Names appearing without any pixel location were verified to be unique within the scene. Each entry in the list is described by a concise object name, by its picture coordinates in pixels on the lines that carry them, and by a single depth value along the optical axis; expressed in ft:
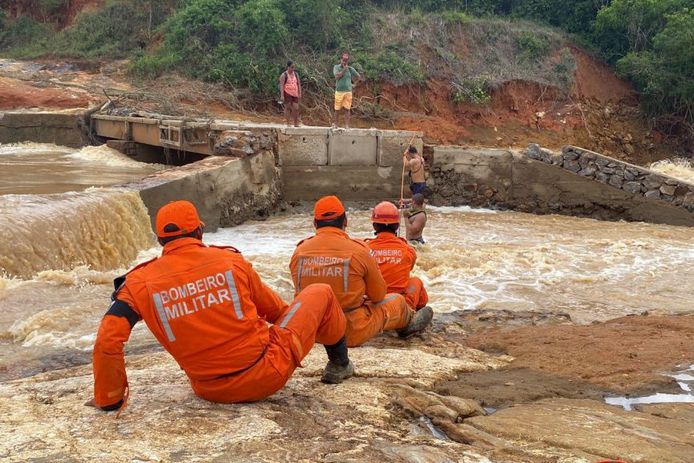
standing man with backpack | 50.55
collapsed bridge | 49.01
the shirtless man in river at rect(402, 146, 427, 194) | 44.92
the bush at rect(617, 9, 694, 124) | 75.25
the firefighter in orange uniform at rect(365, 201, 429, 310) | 20.52
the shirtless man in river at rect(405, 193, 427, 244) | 37.42
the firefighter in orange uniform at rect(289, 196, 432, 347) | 16.97
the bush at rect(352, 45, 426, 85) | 81.61
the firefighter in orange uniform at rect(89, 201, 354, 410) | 11.68
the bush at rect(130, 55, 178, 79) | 82.28
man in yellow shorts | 50.39
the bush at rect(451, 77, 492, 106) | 82.02
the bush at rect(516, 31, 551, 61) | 88.43
